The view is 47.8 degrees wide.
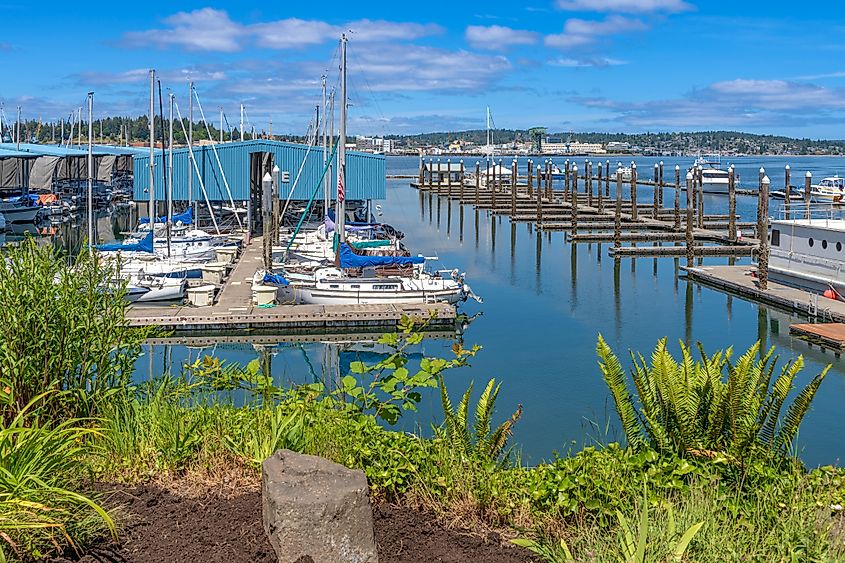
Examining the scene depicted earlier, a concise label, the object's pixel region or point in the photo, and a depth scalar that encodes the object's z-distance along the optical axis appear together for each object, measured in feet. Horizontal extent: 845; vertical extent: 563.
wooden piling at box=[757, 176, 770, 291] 110.32
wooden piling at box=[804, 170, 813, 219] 188.70
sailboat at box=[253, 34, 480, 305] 102.12
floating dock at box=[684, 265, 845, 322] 97.25
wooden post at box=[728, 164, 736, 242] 167.63
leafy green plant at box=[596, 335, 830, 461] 24.18
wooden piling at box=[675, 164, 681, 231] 186.55
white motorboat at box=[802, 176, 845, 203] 216.13
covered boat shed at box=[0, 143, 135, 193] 261.65
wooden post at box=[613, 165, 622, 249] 154.51
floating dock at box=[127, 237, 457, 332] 92.63
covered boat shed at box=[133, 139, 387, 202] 196.24
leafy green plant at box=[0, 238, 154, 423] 26.81
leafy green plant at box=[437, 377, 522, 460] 26.08
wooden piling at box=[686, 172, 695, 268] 139.13
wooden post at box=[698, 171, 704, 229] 179.56
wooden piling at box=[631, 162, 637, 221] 199.17
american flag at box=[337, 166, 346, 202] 119.34
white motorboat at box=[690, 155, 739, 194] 356.79
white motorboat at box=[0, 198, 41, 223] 214.69
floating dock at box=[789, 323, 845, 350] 83.56
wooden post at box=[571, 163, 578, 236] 186.32
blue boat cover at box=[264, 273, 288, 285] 102.99
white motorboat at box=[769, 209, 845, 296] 102.94
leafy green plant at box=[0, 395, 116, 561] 19.35
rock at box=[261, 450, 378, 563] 19.70
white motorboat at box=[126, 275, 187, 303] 102.83
